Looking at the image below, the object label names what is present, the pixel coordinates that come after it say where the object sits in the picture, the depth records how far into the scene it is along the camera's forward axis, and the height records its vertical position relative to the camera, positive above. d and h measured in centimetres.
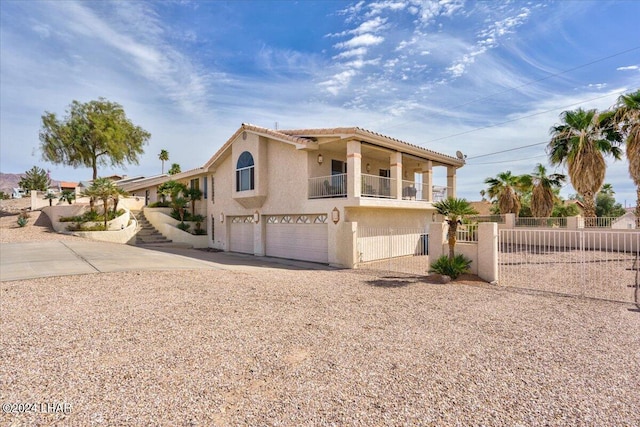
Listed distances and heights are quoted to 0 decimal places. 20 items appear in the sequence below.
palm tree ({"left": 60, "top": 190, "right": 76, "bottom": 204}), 2571 +195
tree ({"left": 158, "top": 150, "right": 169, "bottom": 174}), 5583 +1130
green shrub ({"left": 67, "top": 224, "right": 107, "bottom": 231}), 2181 -41
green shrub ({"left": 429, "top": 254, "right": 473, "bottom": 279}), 1132 -166
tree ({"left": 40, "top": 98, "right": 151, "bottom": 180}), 3419 +926
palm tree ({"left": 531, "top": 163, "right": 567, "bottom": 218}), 2505 +206
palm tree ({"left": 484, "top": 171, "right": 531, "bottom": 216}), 2812 +265
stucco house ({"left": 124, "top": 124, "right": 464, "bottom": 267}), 1505 +164
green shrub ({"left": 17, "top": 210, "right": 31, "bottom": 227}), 2230 +17
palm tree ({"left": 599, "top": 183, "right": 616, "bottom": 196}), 3662 +328
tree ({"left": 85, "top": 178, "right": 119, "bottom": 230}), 2209 +212
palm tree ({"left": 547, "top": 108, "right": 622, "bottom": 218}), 1984 +446
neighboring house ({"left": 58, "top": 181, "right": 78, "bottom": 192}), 5589 +667
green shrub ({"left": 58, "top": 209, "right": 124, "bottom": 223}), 2273 +29
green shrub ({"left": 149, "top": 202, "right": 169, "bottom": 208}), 2825 +138
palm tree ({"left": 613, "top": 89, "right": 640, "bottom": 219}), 1744 +532
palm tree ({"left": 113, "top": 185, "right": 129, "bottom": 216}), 2301 +178
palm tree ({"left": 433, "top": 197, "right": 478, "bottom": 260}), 1105 +24
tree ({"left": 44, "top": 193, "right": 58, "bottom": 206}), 2722 +209
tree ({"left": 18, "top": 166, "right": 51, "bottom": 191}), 4522 +591
